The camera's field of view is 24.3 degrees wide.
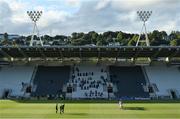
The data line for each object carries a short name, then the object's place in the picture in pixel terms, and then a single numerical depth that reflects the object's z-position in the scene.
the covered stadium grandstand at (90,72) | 60.12
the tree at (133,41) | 133.25
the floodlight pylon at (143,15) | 70.43
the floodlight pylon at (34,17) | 70.38
